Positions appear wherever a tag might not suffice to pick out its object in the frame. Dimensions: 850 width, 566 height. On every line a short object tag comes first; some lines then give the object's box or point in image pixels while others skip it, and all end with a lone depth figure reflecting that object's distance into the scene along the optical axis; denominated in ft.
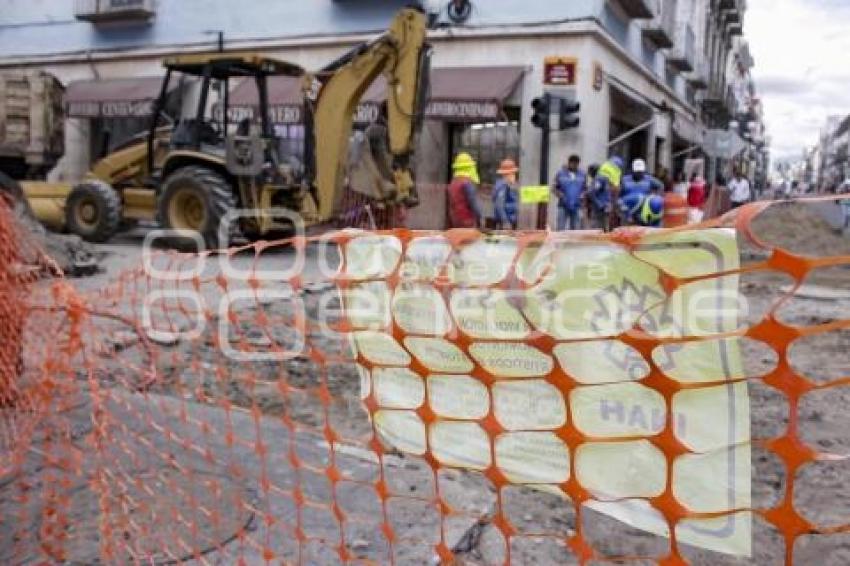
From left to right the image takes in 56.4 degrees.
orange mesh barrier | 4.98
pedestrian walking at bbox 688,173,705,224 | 58.15
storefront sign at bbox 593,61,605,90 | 51.93
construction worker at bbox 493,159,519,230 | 39.06
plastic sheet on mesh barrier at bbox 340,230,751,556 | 4.94
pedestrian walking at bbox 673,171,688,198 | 61.21
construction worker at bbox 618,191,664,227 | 40.11
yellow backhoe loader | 35.09
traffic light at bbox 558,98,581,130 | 47.88
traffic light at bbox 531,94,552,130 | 47.16
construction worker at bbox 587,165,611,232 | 42.65
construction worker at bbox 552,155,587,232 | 42.65
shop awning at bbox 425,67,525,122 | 47.88
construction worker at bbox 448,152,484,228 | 33.96
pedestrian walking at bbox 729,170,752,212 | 65.71
